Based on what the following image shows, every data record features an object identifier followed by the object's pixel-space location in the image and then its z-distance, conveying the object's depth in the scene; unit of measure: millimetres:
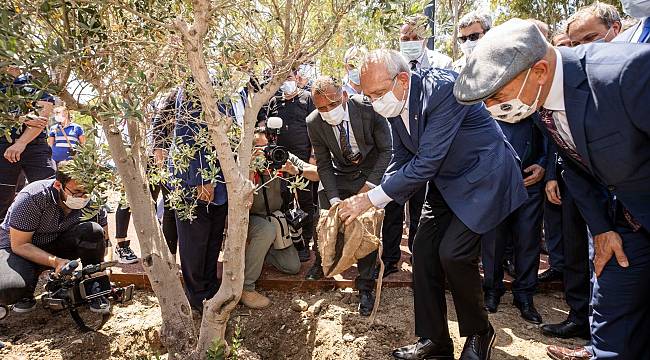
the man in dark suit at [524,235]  3803
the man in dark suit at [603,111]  2018
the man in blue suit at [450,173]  2840
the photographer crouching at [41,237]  3967
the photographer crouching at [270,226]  4115
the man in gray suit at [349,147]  3965
